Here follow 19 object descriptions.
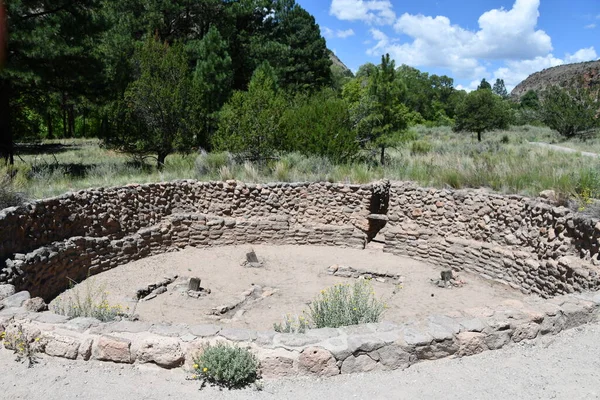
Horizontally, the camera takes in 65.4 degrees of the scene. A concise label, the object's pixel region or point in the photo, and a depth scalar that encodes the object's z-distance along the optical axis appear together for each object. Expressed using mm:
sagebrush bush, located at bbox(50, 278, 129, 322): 5399
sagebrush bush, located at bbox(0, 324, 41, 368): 4492
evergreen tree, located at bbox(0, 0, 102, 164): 12227
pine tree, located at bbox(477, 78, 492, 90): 86906
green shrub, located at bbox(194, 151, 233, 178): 13773
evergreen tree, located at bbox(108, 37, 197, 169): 14570
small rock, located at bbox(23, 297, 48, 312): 5243
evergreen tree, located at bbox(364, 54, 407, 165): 15695
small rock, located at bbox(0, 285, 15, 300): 5810
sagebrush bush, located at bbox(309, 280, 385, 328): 5109
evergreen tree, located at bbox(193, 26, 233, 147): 19547
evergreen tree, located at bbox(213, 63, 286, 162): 13695
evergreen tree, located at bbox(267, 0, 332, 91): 27812
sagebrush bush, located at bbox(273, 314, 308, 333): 4887
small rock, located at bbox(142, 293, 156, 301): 8350
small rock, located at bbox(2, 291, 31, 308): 5238
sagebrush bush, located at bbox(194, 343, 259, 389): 4059
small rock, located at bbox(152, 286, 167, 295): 8634
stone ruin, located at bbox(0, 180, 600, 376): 4395
